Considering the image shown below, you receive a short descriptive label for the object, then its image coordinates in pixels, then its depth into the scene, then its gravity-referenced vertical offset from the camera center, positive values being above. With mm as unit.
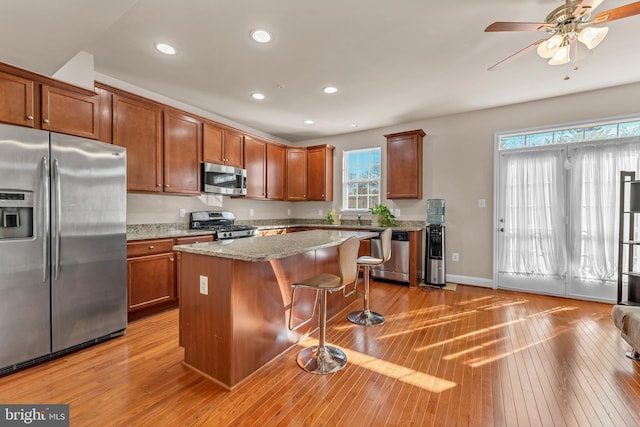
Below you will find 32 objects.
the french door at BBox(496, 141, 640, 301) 3500 -60
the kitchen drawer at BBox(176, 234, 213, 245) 3195 -318
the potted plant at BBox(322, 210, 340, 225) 5445 -93
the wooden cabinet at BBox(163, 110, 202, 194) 3436 +792
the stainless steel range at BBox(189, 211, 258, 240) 3768 -185
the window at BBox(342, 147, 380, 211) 5270 +673
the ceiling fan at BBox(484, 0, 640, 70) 1701 +1280
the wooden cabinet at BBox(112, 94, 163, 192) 2986 +847
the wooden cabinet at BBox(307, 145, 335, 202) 5457 +815
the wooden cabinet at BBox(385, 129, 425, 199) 4578 +832
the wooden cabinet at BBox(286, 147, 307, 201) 5562 +813
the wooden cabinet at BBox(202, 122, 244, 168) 3934 +1019
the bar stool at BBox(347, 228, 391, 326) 2812 -760
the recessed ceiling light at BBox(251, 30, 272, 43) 2365 +1552
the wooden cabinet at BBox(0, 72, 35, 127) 2092 +876
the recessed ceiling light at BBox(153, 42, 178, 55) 2502 +1531
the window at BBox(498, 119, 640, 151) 3451 +1068
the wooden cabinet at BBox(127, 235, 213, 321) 2799 -671
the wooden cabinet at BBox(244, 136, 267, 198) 4684 +838
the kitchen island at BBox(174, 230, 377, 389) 1798 -642
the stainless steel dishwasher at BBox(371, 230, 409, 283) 4336 -724
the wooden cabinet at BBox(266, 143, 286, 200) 5148 +808
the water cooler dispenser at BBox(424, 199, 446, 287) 4215 -564
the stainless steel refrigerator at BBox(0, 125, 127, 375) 1977 -249
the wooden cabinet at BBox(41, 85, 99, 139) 2309 +892
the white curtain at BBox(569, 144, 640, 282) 3453 +110
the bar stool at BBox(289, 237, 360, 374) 1950 -556
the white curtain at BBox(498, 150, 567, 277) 3781 -32
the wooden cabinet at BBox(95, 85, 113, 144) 2818 +1022
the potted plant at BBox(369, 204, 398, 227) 4746 -62
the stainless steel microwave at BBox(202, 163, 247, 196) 3861 +502
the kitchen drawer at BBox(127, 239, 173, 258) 2784 -361
